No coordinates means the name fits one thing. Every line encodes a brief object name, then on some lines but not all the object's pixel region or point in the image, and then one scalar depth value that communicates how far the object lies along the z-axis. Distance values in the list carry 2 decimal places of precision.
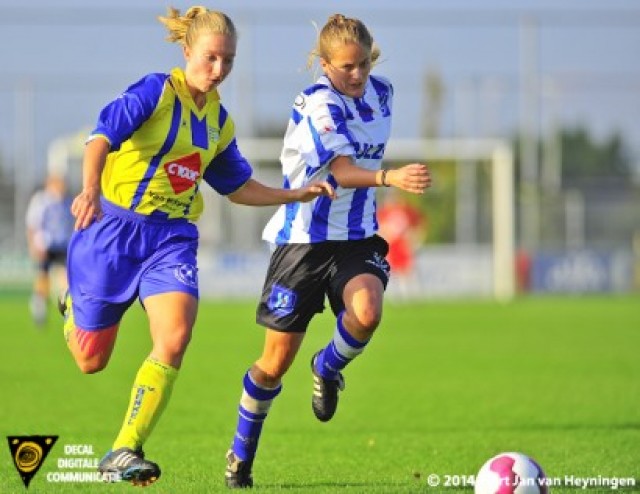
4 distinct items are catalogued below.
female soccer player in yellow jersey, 13.10
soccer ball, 12.29
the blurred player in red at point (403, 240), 57.91
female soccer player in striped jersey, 14.39
